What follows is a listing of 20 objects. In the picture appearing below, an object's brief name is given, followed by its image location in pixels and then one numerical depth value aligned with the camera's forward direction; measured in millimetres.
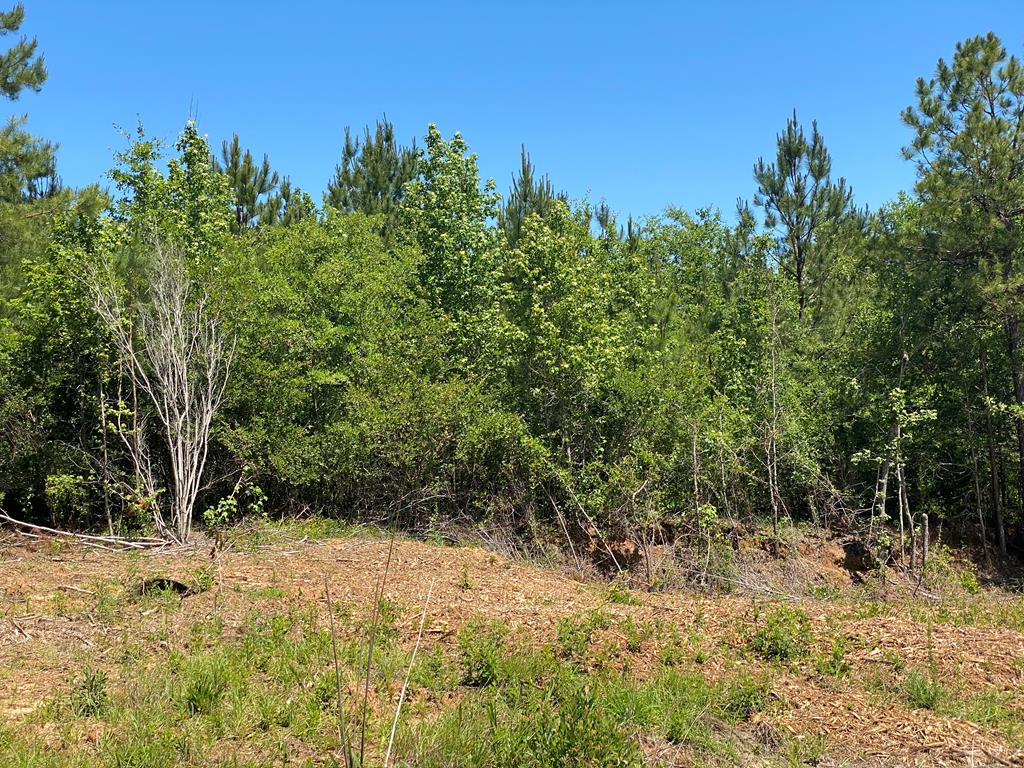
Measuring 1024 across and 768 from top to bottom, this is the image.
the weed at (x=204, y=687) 4500
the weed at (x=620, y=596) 7434
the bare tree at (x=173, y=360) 9758
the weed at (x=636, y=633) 5730
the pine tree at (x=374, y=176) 21578
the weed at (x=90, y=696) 4359
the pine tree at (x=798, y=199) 19922
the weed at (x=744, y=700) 4594
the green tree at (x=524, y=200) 21891
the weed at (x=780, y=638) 5590
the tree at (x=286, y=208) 20875
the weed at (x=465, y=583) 7562
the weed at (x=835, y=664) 5262
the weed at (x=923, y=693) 4773
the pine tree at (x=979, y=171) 11641
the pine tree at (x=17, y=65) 11352
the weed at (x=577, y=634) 5578
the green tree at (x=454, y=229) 16281
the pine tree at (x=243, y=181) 21359
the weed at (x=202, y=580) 6863
